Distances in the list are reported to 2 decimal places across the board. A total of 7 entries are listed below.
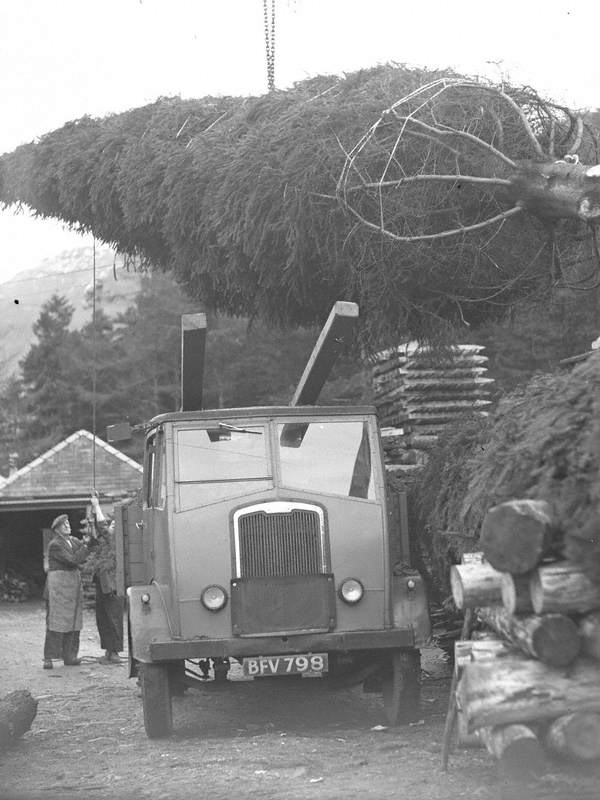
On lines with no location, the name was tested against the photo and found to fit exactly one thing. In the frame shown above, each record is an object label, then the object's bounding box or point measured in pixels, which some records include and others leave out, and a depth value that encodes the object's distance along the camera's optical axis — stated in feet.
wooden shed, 96.58
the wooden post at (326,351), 30.32
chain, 44.45
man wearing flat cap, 46.39
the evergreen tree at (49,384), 172.86
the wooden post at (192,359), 31.53
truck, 27.86
